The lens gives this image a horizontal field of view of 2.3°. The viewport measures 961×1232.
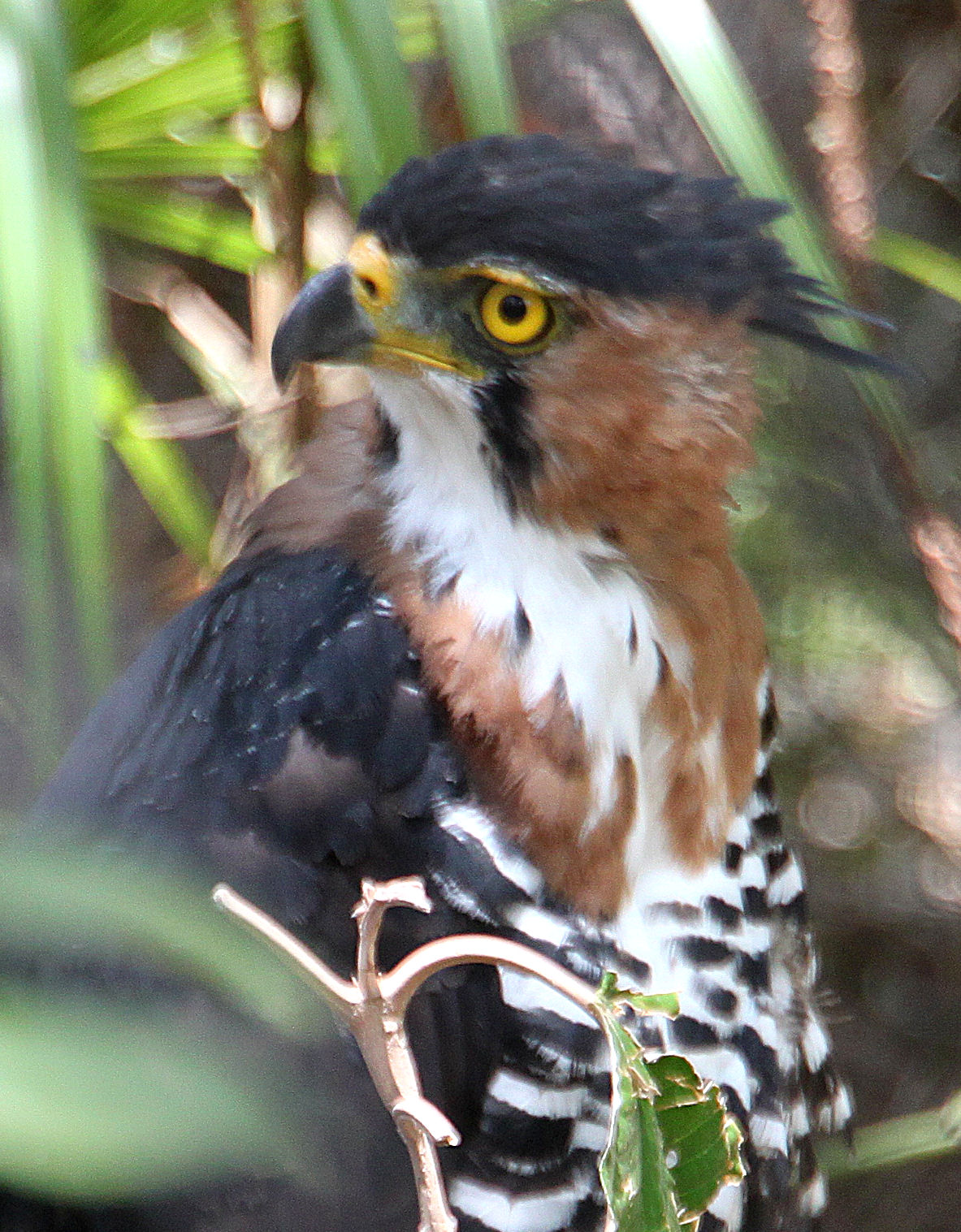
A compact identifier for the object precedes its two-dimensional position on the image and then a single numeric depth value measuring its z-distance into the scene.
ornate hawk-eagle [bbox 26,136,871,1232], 4.86
